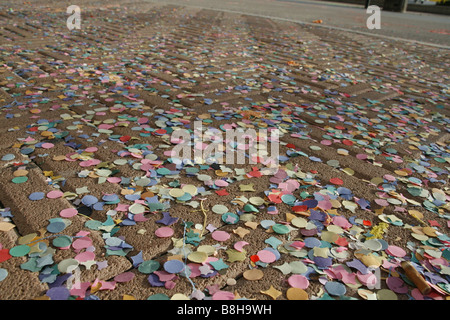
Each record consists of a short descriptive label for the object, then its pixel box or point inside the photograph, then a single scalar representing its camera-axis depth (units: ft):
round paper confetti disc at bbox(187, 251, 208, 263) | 0.73
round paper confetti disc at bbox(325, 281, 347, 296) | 0.69
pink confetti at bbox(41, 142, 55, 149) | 1.02
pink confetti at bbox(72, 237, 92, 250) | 0.74
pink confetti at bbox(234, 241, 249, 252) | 0.76
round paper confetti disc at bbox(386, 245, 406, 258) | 0.78
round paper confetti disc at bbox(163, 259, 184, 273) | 0.71
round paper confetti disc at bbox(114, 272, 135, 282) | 0.69
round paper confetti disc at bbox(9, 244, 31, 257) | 0.71
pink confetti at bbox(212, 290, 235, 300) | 0.67
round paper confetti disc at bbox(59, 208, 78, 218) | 0.80
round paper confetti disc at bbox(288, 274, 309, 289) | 0.70
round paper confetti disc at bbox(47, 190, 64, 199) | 0.85
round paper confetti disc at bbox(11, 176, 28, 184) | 0.89
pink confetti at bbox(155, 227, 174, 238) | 0.78
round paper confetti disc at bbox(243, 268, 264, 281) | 0.71
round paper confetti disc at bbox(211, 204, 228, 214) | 0.85
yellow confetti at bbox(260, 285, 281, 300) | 0.68
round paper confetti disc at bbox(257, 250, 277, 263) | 0.75
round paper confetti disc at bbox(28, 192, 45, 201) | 0.84
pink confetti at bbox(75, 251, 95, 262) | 0.71
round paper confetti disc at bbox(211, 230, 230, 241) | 0.79
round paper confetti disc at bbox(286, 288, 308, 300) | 0.68
